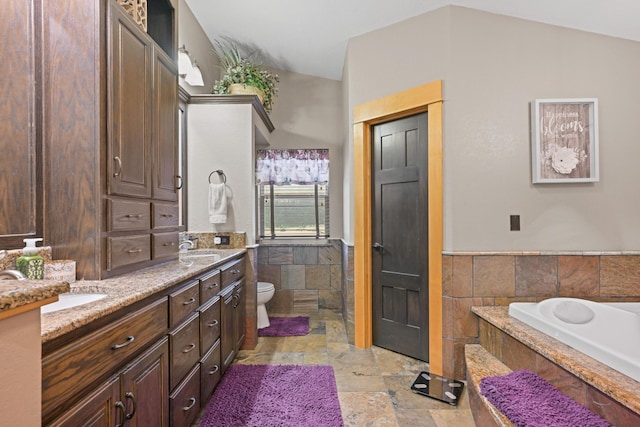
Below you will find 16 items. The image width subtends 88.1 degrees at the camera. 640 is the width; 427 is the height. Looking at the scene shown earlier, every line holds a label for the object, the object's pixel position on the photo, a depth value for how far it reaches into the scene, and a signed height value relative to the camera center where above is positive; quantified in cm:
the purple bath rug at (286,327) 326 -118
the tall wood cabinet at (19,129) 132 +36
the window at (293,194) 402 +24
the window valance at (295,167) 402 +57
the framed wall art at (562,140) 234 +51
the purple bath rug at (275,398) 191 -119
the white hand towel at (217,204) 291 +9
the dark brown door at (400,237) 264 -21
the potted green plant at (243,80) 314 +132
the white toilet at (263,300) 330 -86
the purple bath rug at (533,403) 131 -83
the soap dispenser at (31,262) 127 -18
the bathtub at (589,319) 195 -66
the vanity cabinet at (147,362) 91 -55
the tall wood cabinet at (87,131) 147 +39
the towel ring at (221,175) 297 +36
